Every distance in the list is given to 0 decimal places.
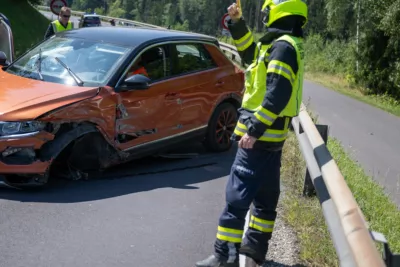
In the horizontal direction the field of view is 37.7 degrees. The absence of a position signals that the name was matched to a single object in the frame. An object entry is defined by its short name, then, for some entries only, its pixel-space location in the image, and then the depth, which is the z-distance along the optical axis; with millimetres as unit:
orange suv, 6109
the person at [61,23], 11125
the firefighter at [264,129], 4152
